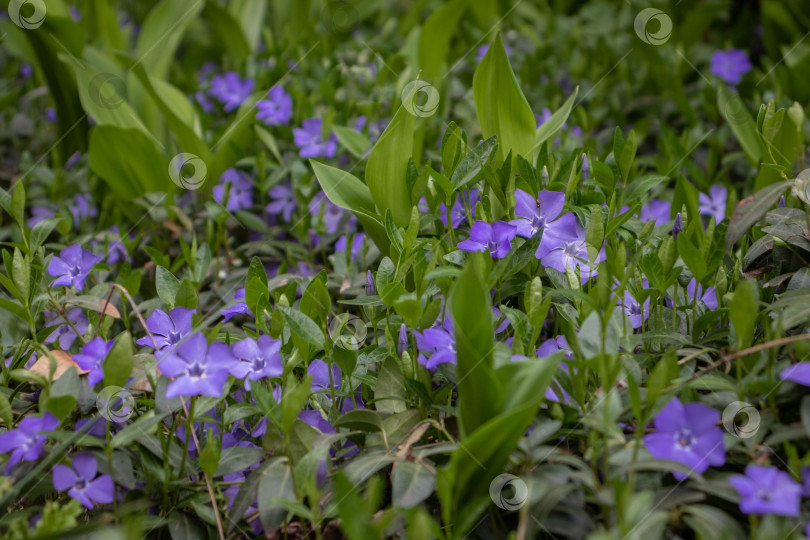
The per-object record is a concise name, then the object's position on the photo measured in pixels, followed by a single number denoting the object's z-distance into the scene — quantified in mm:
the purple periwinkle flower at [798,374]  683
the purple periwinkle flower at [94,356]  732
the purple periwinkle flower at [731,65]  1250
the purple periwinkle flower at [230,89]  1193
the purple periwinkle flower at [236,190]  996
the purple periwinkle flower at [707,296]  786
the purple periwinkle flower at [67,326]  810
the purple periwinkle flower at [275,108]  1038
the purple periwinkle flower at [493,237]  764
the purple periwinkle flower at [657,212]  922
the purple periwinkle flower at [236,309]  775
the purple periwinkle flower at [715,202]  943
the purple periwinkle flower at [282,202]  989
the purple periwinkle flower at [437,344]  714
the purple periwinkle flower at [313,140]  989
